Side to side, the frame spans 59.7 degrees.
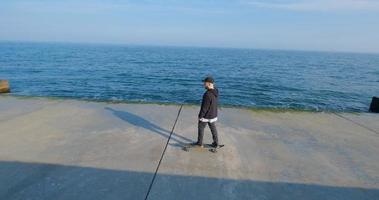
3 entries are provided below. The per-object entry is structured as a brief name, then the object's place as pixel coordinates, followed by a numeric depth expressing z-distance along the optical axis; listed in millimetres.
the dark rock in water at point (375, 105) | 12617
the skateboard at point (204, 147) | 6984
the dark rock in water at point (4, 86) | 14571
